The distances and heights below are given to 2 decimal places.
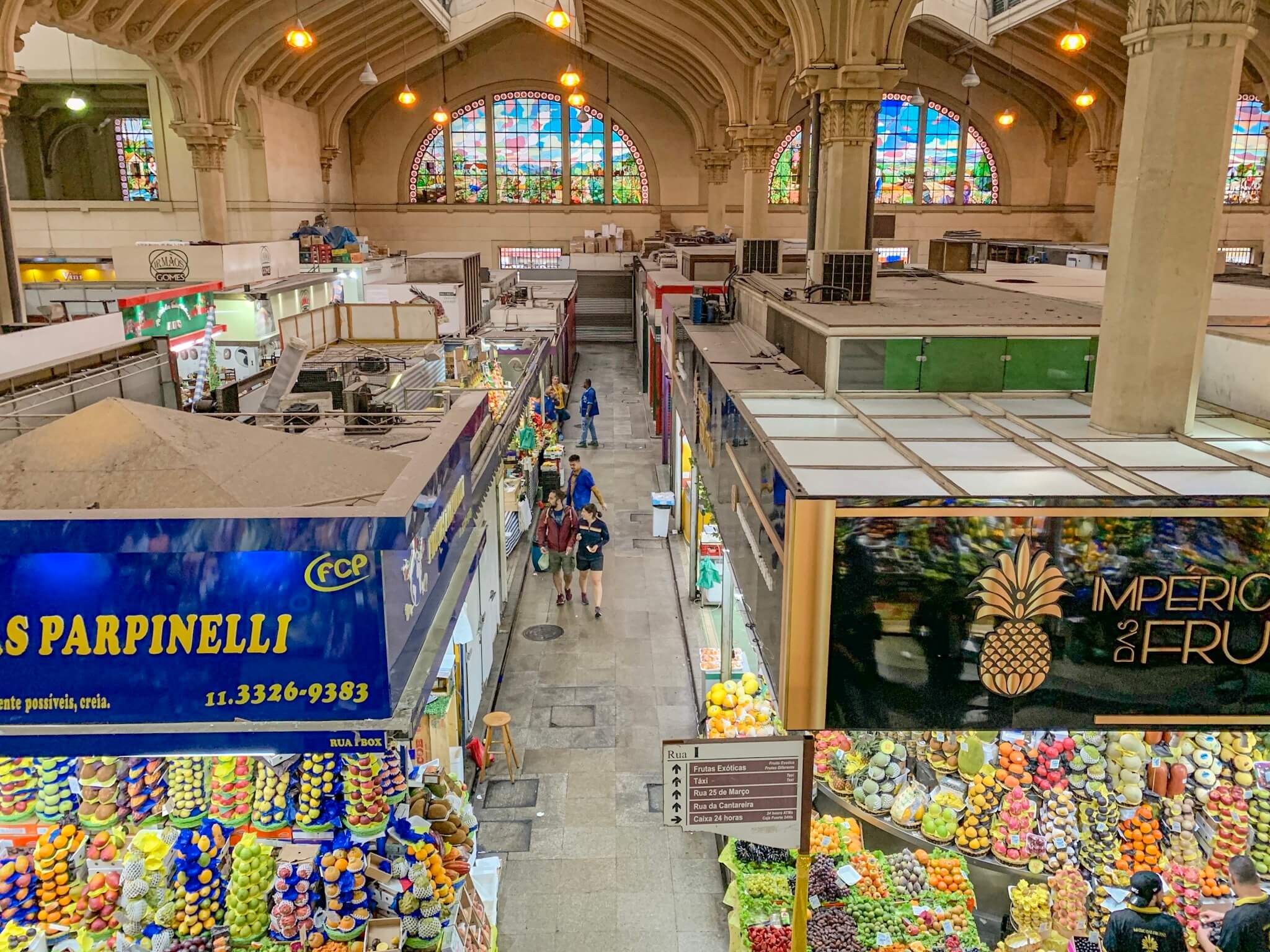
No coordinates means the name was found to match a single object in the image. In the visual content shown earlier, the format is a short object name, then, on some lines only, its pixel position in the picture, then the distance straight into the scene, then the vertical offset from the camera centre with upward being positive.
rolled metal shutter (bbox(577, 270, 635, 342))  31.89 -2.27
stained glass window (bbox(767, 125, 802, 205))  31.36 +2.06
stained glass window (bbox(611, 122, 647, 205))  32.75 +2.08
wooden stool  7.26 -3.57
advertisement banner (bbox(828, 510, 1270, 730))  4.46 -1.71
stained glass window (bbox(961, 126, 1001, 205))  31.66 +1.95
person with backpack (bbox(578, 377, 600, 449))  17.70 -3.01
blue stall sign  3.99 -1.60
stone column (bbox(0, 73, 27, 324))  12.16 -0.26
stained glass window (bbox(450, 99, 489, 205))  32.03 +2.70
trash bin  12.78 -3.49
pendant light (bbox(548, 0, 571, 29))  14.80 +3.20
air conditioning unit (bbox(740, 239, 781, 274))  14.50 -0.26
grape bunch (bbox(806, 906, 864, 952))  5.12 -3.56
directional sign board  4.09 -2.26
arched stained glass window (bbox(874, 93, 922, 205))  31.05 +2.65
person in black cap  4.64 -3.18
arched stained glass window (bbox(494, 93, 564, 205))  32.06 +2.86
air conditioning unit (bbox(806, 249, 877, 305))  9.35 -0.37
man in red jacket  10.51 -3.15
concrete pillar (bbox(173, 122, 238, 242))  21.30 +1.45
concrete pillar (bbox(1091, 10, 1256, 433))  5.45 +0.16
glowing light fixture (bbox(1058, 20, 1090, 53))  16.64 +3.24
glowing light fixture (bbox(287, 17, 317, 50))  15.88 +3.14
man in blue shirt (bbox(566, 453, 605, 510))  10.66 -2.65
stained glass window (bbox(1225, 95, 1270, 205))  28.66 +2.13
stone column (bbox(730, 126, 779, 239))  21.08 +1.39
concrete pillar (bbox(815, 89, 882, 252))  12.36 +0.92
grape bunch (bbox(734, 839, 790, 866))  5.77 -3.53
